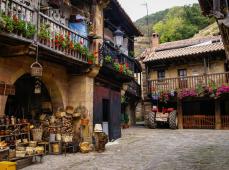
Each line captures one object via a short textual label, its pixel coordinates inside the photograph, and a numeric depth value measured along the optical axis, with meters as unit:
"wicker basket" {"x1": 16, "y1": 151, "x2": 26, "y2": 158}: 8.51
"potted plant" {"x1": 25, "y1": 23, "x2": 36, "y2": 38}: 7.88
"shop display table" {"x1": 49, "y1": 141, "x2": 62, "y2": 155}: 10.48
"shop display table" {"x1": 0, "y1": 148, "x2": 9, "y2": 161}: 7.82
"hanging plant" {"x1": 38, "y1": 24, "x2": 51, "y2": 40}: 8.53
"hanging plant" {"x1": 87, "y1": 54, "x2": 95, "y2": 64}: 11.36
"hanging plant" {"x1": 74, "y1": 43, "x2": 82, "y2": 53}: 10.37
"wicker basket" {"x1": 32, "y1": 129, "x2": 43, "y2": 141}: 10.26
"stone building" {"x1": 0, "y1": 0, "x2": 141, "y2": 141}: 8.41
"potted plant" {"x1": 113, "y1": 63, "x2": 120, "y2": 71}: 13.31
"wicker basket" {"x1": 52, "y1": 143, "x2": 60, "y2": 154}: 10.48
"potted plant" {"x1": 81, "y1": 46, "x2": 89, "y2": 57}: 10.84
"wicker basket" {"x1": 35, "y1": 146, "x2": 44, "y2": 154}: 9.04
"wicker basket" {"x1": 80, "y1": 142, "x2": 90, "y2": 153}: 10.84
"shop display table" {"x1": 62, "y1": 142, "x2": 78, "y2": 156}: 10.80
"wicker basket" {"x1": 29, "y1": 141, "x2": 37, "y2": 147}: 9.59
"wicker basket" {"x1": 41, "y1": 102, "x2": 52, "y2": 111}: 12.03
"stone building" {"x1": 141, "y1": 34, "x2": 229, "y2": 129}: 20.66
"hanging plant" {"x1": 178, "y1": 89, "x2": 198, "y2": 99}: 20.38
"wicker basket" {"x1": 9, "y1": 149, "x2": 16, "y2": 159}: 8.32
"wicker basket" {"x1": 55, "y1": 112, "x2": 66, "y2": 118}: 11.12
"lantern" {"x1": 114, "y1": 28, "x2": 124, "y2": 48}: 13.65
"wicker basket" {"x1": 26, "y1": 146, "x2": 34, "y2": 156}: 8.74
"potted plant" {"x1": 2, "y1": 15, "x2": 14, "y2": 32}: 7.10
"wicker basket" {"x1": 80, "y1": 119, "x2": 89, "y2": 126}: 11.59
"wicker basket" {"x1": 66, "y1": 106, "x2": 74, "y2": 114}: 11.68
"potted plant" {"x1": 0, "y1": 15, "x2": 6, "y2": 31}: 6.88
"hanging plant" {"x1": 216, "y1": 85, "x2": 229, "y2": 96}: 19.39
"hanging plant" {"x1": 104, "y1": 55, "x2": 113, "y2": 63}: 12.42
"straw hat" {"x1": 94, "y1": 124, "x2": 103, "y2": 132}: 11.43
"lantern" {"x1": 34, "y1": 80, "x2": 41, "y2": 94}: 8.94
